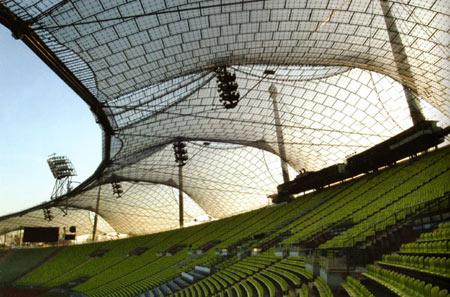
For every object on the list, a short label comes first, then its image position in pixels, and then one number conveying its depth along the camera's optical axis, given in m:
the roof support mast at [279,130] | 39.87
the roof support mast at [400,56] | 26.83
